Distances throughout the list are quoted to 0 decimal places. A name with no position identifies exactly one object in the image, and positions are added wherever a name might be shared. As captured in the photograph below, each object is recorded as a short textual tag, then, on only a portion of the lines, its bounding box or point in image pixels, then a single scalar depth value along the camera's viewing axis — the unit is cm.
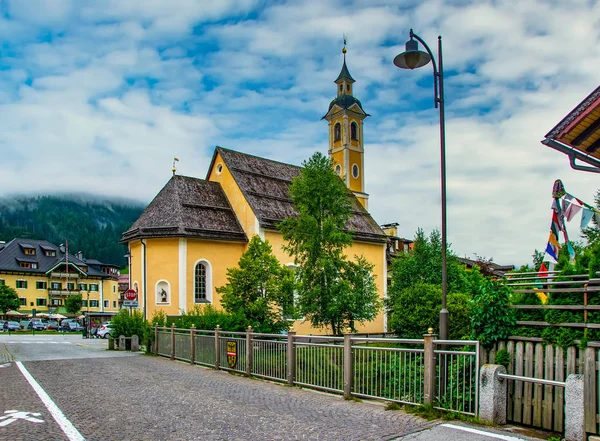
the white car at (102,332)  4138
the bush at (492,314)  769
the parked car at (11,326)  5579
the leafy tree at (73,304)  7150
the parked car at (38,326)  6089
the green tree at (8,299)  6291
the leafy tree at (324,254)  2578
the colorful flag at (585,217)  1279
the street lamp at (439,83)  1017
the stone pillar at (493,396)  733
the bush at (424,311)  2194
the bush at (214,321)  1941
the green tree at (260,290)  2128
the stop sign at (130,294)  2362
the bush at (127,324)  2358
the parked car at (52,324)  6224
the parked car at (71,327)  5883
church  2939
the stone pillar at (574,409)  624
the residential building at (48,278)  7331
